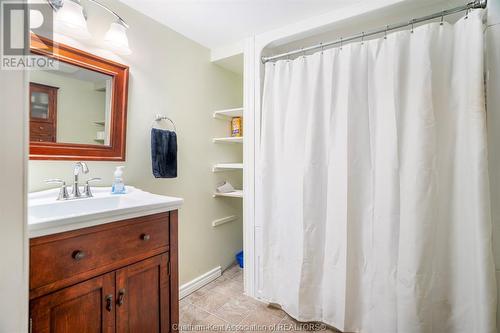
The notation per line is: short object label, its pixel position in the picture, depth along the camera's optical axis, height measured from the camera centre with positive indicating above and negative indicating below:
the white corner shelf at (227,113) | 2.18 +0.50
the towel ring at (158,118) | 1.77 +0.35
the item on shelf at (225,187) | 2.33 -0.20
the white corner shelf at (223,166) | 2.14 +0.00
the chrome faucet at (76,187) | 1.24 -0.11
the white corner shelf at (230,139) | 2.21 +0.25
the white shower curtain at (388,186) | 1.22 -0.11
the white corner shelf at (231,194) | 2.19 -0.25
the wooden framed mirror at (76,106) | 1.25 +0.34
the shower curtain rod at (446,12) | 1.21 +0.80
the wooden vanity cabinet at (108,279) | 0.86 -0.47
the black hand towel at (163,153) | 1.69 +0.09
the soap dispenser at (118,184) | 1.43 -0.11
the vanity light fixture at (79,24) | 1.25 +0.78
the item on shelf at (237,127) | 2.35 +0.39
